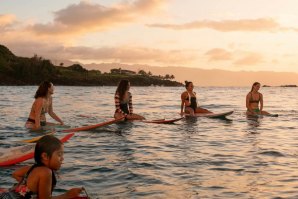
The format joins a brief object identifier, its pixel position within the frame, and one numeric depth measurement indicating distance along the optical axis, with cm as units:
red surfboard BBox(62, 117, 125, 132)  1602
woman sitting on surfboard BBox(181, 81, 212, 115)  2203
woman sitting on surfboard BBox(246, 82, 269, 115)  2253
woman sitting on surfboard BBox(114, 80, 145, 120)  1886
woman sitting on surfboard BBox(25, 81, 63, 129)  1371
